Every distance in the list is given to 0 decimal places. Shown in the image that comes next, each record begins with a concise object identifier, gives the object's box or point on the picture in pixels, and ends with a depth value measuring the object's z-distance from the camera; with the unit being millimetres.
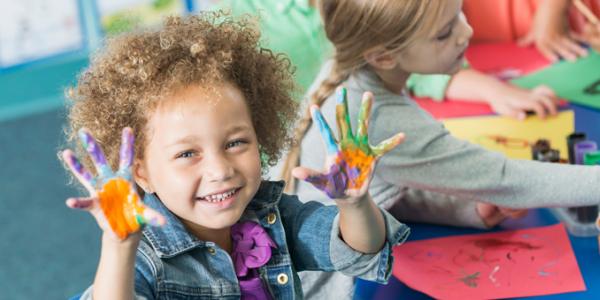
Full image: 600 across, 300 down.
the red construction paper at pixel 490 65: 1927
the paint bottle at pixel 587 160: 1572
